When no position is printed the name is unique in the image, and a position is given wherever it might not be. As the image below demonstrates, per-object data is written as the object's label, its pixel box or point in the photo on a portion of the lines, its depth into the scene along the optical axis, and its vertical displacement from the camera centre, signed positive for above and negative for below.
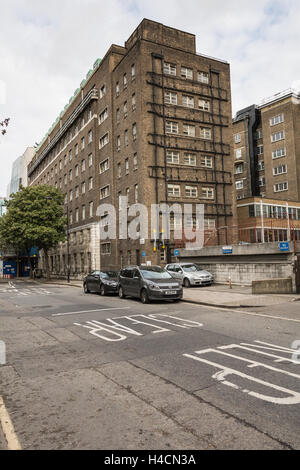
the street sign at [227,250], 21.75 +0.72
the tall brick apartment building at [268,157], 43.72 +15.56
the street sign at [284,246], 17.76 +0.73
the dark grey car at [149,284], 15.62 -0.94
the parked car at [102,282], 20.52 -1.06
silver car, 22.38 -0.73
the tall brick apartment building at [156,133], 35.84 +14.24
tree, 42.50 +5.84
